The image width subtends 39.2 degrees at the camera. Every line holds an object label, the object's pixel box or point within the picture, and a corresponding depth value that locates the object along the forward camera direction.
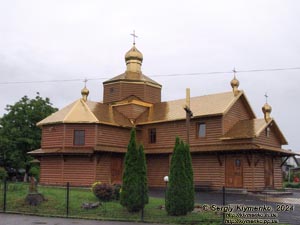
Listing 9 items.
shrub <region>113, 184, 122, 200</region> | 19.55
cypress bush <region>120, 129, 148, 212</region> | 16.50
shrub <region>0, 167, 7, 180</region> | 29.94
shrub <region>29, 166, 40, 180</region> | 40.34
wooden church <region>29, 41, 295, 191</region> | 26.42
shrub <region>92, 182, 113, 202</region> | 19.27
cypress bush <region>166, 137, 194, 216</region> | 15.60
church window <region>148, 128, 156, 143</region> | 30.78
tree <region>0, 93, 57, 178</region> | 39.31
